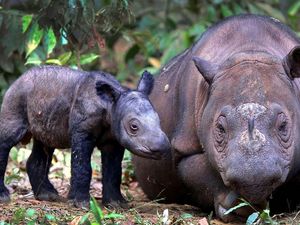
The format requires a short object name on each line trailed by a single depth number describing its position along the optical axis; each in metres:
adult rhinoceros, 13.71
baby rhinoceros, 14.69
